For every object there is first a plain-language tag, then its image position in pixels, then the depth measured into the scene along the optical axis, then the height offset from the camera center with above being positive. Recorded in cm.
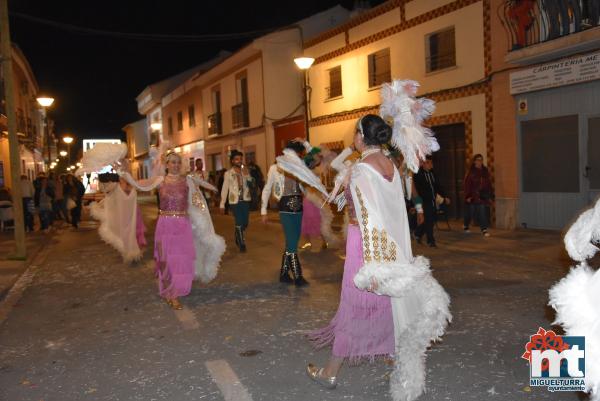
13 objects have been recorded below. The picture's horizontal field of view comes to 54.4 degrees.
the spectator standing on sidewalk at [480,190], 1224 -41
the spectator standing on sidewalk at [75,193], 1875 -21
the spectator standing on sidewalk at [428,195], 1073 -42
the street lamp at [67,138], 3928 +339
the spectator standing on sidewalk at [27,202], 1756 -39
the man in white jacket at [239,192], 1097 -21
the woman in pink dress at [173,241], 680 -67
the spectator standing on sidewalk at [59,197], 1822 -30
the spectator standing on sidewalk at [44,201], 1741 -37
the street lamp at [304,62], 1600 +318
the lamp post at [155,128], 4497 +439
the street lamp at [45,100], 2128 +324
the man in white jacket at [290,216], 764 -49
